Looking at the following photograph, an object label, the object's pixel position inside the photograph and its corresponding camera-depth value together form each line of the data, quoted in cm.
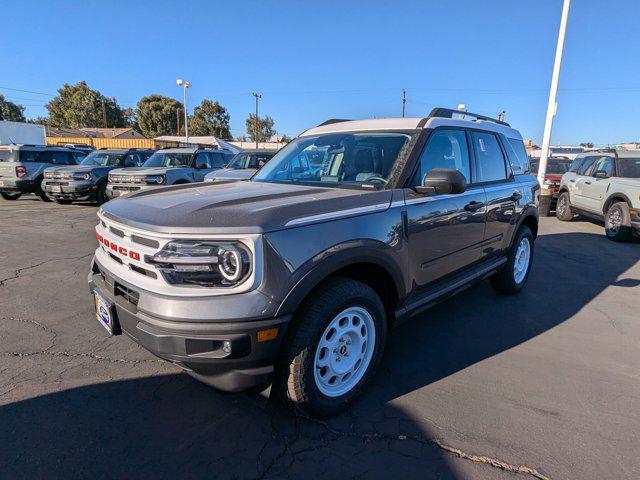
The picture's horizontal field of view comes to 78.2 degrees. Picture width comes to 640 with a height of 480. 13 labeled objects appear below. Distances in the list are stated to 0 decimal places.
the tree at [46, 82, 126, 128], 6688
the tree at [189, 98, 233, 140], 7125
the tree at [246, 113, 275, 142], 8988
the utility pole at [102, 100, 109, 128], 6838
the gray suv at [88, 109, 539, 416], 198
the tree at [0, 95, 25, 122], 7791
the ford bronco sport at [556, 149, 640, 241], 811
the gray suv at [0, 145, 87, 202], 1226
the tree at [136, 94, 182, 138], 6481
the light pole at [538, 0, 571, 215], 1363
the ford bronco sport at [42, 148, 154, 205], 1138
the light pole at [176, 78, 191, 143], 2962
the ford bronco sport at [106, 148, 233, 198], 998
